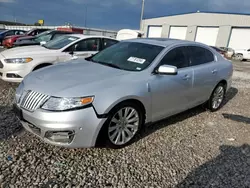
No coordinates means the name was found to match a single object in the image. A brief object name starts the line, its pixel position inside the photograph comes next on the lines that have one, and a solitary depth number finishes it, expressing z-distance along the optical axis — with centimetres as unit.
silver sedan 252
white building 2641
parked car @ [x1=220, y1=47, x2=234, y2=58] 2298
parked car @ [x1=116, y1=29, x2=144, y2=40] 2371
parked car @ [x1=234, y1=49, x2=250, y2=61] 2233
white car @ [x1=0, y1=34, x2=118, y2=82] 507
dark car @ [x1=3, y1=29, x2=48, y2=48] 1376
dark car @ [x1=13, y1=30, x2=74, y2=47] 979
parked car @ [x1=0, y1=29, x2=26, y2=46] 1772
